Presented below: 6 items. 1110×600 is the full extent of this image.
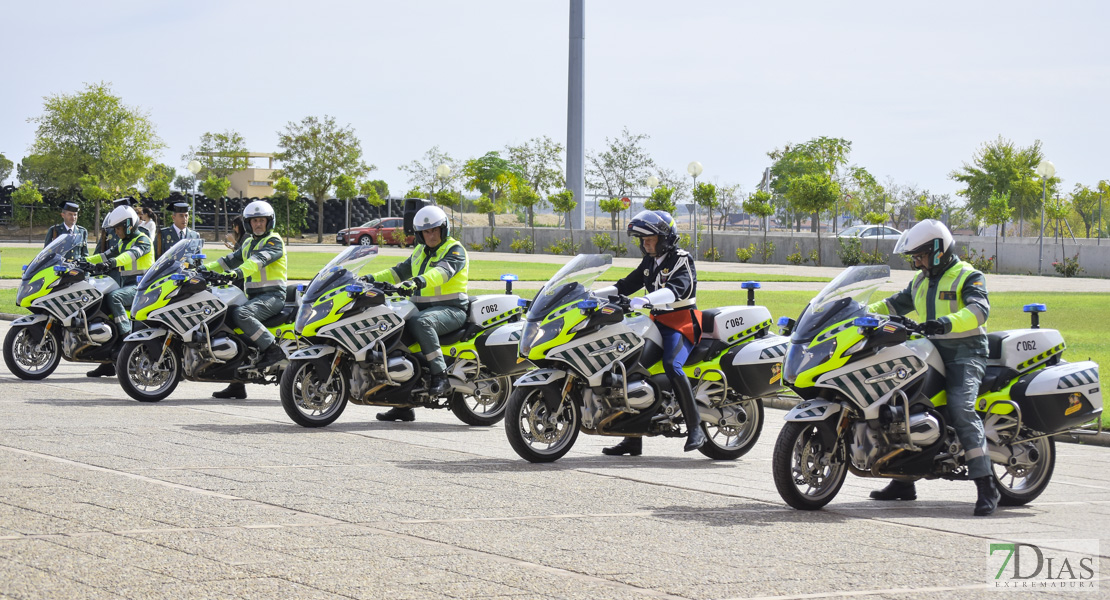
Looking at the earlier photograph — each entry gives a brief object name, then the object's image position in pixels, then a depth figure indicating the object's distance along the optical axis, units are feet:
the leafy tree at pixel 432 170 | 274.57
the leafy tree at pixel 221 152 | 275.80
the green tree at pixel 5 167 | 323.57
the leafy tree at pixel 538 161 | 259.39
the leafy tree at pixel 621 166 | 240.12
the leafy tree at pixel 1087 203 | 192.13
